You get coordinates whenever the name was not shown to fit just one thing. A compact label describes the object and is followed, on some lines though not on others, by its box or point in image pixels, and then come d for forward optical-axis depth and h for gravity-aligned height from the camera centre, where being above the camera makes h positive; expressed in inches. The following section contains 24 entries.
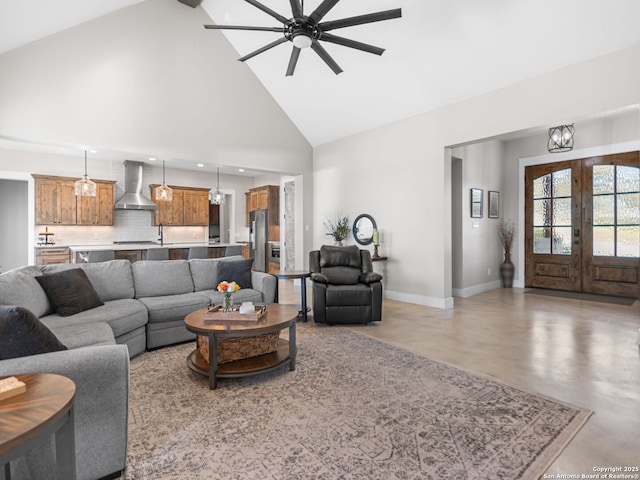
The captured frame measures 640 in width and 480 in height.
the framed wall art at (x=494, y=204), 271.4 +25.5
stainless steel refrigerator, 362.9 -1.9
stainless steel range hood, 299.3 +43.8
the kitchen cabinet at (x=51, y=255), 259.6 -13.1
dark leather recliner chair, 169.6 -31.0
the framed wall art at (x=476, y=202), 253.9 +25.5
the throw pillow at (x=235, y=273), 171.0 -17.7
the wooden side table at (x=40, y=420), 37.7 -21.1
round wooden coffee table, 101.5 -33.1
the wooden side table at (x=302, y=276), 174.9 -19.9
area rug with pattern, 68.6 -45.2
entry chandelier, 208.4 +60.5
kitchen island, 249.1 -10.3
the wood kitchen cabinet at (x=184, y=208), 325.1 +28.8
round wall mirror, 252.1 +6.4
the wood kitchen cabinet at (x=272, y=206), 357.1 +32.7
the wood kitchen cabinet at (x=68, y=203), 266.2 +27.8
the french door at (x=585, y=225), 226.5 +7.9
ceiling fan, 118.3 +76.5
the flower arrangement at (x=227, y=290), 114.0 -17.7
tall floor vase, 279.1 -27.3
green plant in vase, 264.2 +6.1
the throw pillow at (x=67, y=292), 120.0 -19.3
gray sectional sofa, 60.7 -26.3
